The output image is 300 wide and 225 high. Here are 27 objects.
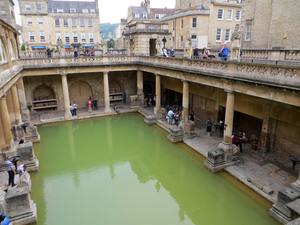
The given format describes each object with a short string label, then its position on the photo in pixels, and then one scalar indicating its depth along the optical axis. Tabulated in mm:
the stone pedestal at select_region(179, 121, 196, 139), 15680
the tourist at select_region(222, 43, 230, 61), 12256
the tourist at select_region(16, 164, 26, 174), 10205
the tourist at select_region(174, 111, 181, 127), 17250
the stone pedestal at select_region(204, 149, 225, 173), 11484
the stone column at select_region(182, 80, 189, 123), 15825
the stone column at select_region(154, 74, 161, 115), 19797
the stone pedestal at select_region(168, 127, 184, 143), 15336
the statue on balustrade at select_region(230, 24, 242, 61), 10781
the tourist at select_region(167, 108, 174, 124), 17859
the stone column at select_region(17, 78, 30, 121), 18953
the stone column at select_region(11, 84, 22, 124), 15992
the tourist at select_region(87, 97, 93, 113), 22369
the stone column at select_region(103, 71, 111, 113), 21625
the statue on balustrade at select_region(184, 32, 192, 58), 14526
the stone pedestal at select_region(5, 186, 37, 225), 8249
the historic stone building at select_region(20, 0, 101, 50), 39219
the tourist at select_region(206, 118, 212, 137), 15344
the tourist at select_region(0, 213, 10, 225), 7216
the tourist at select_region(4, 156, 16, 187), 9578
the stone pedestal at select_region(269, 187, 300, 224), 7953
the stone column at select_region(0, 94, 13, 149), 12141
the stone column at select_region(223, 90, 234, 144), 11703
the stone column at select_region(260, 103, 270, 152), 12572
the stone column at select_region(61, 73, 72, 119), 20188
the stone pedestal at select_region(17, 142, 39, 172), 11914
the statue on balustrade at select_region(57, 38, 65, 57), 19422
